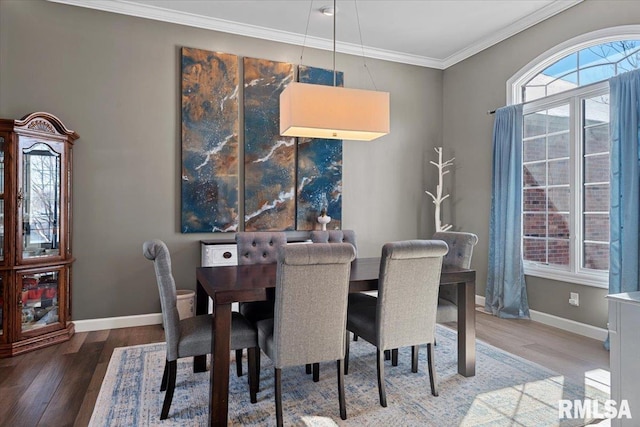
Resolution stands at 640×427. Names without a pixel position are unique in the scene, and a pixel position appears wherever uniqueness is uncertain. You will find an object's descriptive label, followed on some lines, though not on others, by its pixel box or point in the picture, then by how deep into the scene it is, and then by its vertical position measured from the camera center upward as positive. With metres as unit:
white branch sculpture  5.05 +0.29
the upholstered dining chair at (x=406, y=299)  2.35 -0.54
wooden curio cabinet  3.19 -0.17
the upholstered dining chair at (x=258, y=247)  3.33 -0.29
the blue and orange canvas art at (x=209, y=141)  4.15 +0.76
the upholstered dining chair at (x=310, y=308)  2.08 -0.53
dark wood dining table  2.11 -0.51
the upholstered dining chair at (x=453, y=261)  2.94 -0.40
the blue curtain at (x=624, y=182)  3.15 +0.24
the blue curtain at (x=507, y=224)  4.27 -0.13
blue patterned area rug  2.22 -1.16
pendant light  2.83 +0.75
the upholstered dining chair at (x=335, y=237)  3.64 -0.23
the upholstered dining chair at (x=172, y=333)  2.18 -0.70
